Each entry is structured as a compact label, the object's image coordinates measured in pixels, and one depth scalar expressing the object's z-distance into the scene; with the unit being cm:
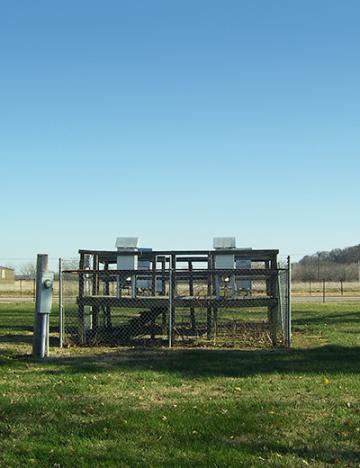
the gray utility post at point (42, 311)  1009
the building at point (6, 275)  7834
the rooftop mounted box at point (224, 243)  1430
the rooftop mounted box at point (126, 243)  1448
